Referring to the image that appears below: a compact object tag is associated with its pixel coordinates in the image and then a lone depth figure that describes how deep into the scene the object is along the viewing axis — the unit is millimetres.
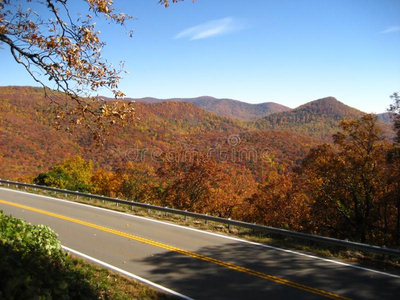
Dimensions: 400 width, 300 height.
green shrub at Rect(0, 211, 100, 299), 3473
